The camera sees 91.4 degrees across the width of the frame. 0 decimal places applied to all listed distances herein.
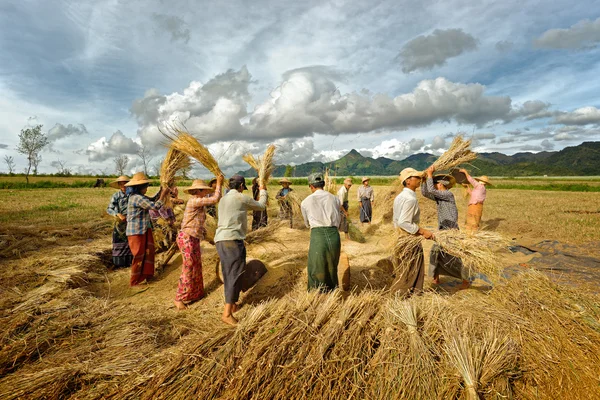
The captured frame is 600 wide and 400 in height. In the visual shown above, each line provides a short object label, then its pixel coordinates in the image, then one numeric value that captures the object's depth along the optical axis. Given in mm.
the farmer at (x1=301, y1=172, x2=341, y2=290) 3133
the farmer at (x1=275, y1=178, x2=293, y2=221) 7481
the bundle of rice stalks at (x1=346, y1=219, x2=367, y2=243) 7723
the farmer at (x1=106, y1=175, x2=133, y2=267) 4816
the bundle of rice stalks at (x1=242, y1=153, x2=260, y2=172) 6145
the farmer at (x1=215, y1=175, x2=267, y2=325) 3244
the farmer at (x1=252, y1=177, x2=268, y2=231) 7016
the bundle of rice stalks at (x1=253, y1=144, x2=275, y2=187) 6057
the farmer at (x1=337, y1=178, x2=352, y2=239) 7855
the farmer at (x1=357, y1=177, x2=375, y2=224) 9281
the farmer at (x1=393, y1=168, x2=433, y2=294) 3244
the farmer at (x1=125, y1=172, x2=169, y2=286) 4139
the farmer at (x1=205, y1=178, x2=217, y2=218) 6740
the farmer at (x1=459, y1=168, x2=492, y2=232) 5422
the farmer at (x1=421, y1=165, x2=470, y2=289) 4121
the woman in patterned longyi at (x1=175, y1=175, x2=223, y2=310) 3654
